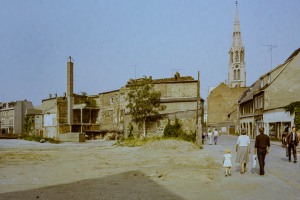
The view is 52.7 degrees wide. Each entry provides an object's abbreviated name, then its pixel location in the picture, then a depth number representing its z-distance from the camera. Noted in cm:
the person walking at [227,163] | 1170
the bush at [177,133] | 3177
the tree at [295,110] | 2919
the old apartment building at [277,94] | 3497
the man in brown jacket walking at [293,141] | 1555
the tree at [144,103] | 3750
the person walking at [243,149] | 1215
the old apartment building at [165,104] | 3550
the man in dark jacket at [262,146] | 1195
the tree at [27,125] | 6756
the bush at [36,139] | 4459
